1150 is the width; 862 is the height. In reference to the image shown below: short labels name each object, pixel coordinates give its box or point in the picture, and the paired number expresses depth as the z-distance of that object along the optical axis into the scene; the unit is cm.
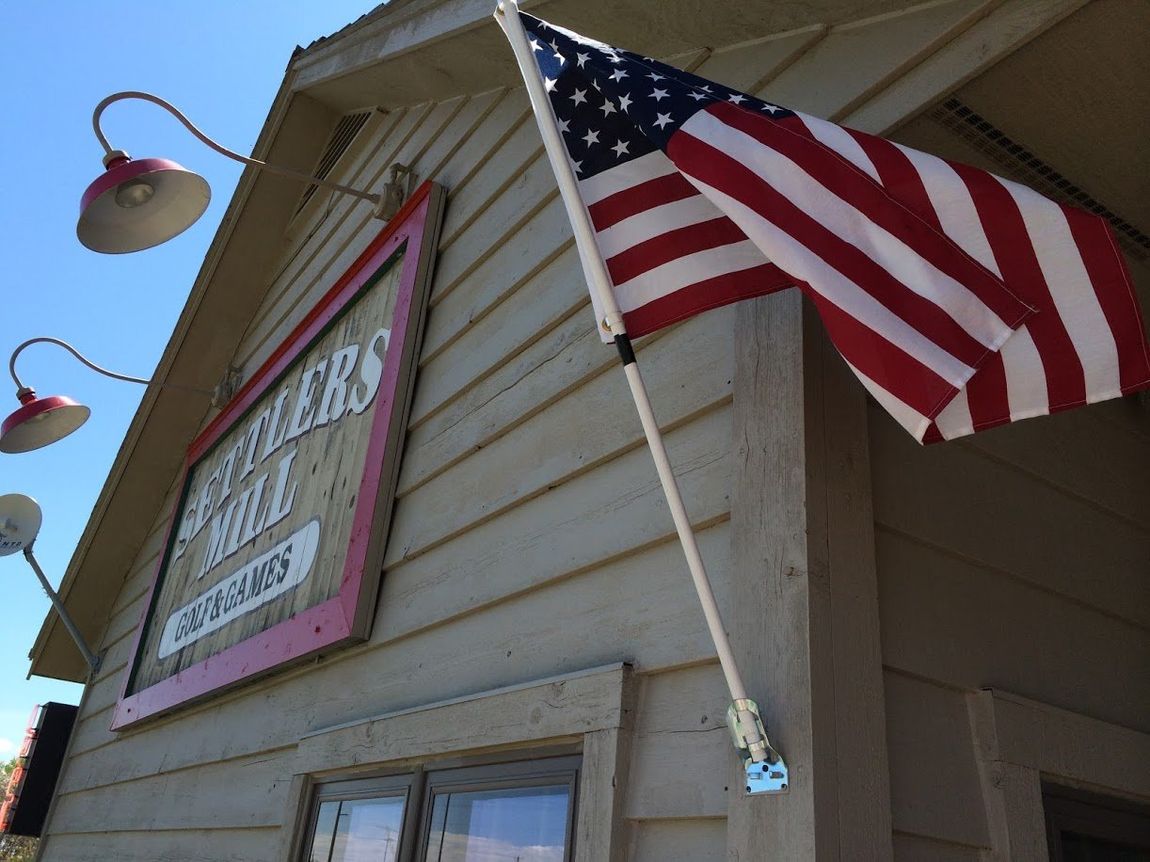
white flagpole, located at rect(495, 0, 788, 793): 135
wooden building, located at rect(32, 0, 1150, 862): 151
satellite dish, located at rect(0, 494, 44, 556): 618
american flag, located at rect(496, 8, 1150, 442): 130
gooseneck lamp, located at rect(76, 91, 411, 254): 331
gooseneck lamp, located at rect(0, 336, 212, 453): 487
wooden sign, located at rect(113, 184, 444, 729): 301
